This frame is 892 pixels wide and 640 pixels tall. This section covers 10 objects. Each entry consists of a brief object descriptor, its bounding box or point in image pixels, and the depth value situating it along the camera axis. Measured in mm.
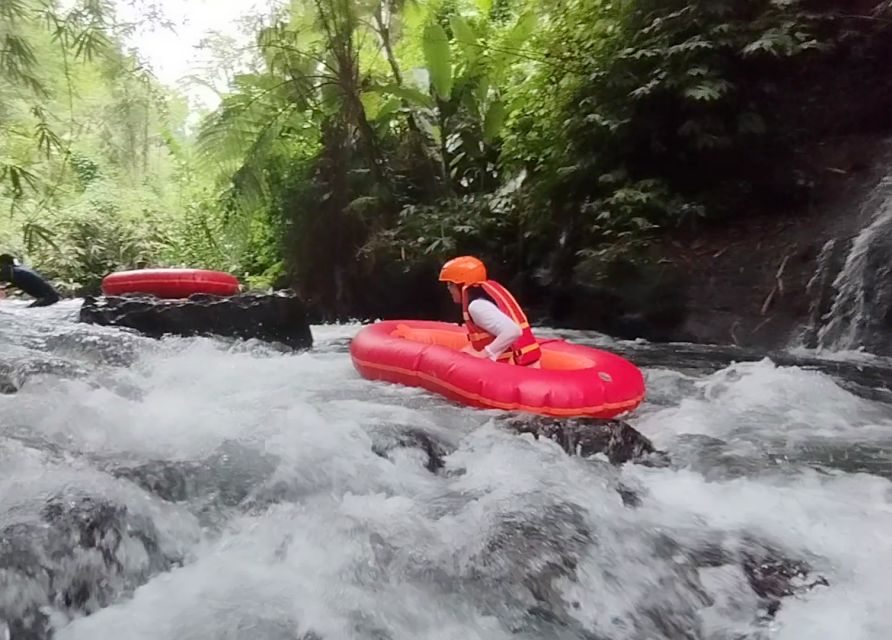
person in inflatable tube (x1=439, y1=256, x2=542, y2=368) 4098
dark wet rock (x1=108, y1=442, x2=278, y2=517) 2590
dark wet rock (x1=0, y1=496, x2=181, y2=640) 1932
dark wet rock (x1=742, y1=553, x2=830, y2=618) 2141
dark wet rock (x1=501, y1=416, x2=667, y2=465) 3109
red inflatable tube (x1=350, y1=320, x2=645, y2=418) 3471
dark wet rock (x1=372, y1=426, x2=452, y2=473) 3025
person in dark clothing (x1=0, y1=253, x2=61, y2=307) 7199
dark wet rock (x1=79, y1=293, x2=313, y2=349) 5855
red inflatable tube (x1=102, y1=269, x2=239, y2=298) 6500
